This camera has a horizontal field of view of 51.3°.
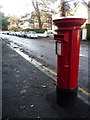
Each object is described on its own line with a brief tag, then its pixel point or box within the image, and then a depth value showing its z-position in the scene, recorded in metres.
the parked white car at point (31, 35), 16.50
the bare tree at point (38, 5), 22.04
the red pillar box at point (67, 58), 1.67
